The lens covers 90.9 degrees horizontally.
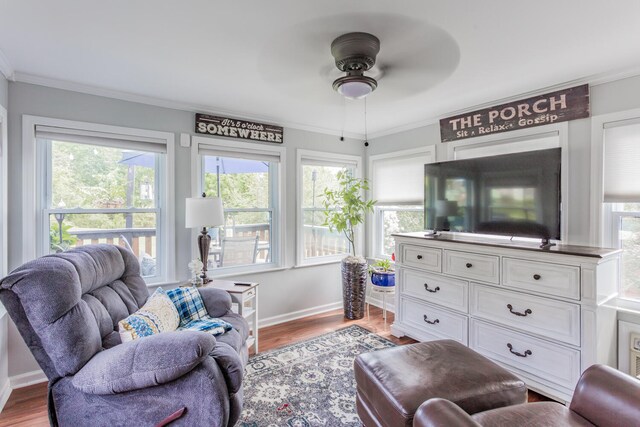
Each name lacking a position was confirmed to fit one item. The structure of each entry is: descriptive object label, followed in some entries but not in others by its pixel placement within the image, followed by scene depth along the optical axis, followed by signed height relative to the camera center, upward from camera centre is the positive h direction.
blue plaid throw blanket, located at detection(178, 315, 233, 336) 1.99 -0.75
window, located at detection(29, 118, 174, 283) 2.54 +0.16
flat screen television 2.31 +0.14
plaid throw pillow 2.23 -0.67
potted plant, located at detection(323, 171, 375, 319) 3.63 -0.57
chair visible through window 3.39 -0.44
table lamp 2.68 -0.01
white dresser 2.02 -0.68
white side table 2.63 -0.73
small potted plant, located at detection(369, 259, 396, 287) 3.51 -0.71
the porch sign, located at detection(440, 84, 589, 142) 2.44 +0.85
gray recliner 1.40 -0.71
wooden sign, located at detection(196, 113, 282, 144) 3.14 +0.88
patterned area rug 1.98 -1.28
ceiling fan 1.80 +0.92
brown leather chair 1.12 -0.77
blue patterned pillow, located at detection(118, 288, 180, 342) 1.74 -0.65
